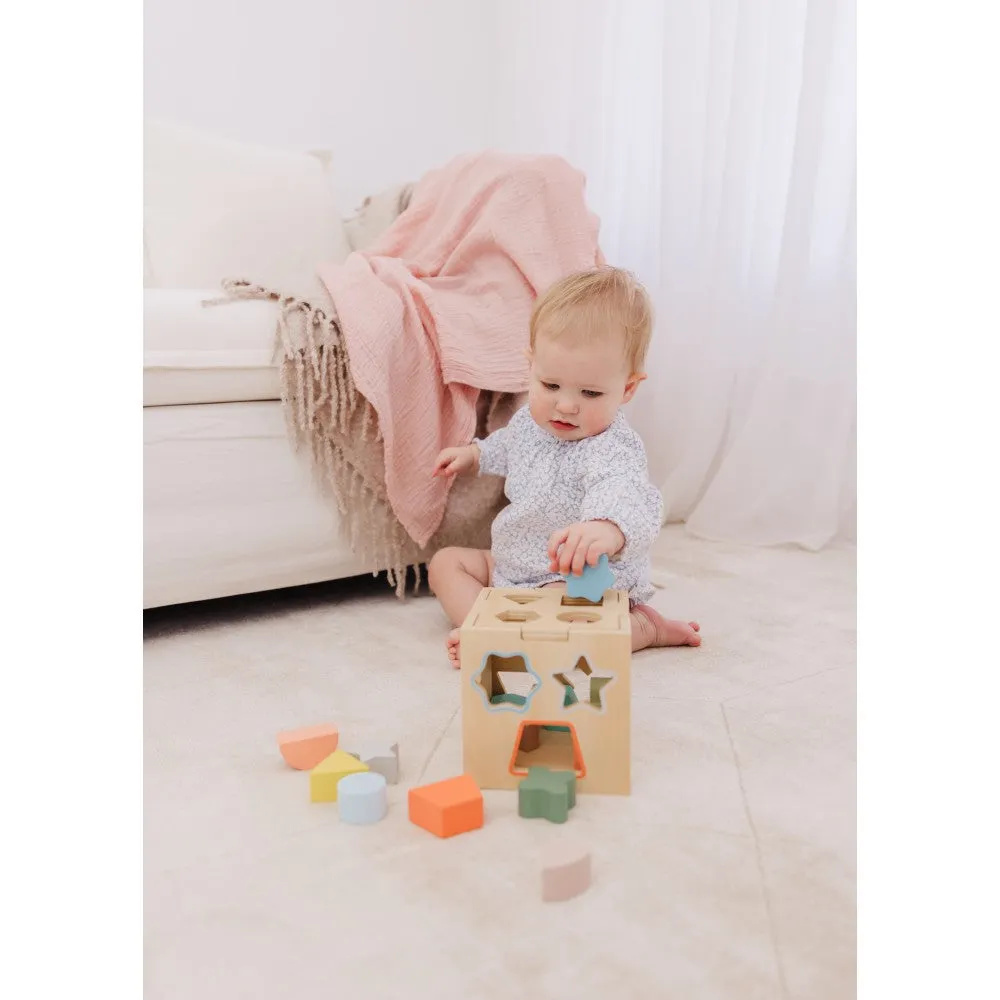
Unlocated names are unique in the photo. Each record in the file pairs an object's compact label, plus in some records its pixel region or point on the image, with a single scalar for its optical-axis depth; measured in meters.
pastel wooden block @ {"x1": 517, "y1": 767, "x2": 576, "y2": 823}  0.80
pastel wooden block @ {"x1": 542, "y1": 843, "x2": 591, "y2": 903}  0.67
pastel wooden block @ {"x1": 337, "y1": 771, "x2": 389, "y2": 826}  0.79
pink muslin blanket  1.34
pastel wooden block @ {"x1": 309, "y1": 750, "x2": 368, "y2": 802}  0.83
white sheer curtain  1.80
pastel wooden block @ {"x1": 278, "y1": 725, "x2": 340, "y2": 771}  0.89
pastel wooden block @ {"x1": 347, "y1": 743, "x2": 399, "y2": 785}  0.87
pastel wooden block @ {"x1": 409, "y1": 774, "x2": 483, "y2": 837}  0.77
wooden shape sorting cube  0.84
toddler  1.08
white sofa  1.25
